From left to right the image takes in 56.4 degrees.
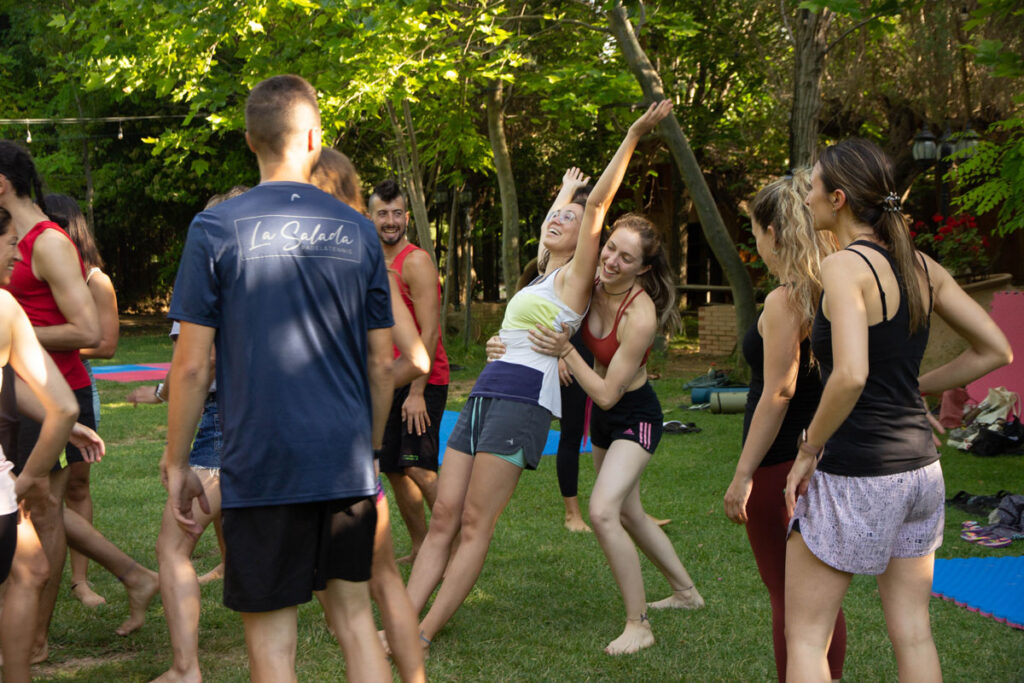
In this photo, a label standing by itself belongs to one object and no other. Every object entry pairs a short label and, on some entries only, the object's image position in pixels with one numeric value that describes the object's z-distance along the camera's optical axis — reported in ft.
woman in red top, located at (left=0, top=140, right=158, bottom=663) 12.49
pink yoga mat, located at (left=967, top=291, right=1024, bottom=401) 32.24
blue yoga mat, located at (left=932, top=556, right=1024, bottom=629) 15.52
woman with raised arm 13.10
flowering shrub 39.60
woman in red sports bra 13.89
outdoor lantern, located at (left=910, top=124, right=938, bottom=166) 46.06
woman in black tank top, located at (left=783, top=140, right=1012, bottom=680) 8.41
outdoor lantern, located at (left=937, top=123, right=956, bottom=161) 45.51
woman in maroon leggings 10.02
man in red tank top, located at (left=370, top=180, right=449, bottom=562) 15.85
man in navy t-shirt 8.21
